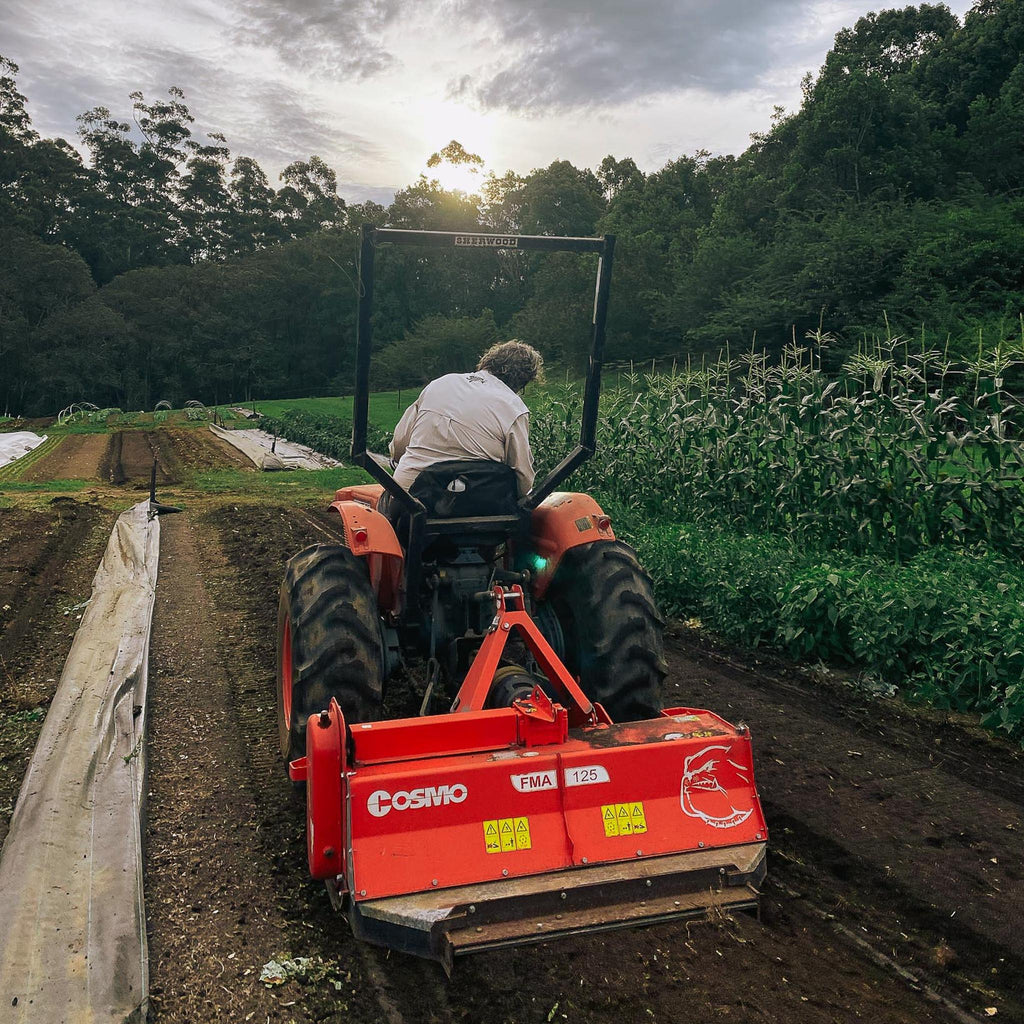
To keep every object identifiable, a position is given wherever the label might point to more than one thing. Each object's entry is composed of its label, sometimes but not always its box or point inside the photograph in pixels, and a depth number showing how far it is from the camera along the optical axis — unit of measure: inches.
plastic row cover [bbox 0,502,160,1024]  101.2
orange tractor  106.3
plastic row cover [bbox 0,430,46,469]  772.1
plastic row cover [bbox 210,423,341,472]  722.2
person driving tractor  147.5
